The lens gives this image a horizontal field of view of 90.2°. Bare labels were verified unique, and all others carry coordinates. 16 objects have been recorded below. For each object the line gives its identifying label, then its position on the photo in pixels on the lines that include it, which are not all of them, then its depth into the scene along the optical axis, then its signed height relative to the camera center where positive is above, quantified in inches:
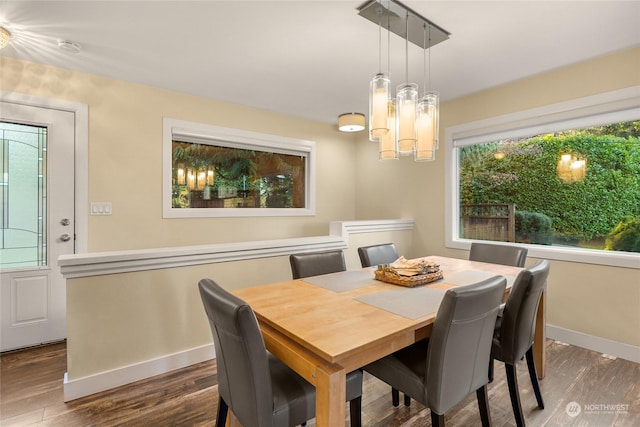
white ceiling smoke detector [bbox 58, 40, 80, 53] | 91.0 +49.2
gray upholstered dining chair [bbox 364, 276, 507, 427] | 49.2 -23.3
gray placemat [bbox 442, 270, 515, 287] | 77.1 -16.3
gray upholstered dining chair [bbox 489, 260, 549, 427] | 64.2 -22.9
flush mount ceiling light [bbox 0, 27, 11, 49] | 83.2 +47.2
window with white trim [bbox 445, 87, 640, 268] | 101.3 +12.6
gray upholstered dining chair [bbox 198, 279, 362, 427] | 43.8 -24.8
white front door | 103.3 -1.4
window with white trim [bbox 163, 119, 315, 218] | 134.4 +20.0
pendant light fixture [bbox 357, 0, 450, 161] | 70.0 +24.9
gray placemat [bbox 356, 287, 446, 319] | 57.0 -17.1
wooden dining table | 43.6 -17.7
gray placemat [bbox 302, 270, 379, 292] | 73.7 -16.4
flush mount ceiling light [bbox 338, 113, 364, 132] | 131.9 +38.9
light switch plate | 113.8 +2.4
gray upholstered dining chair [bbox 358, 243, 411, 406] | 101.3 -13.4
